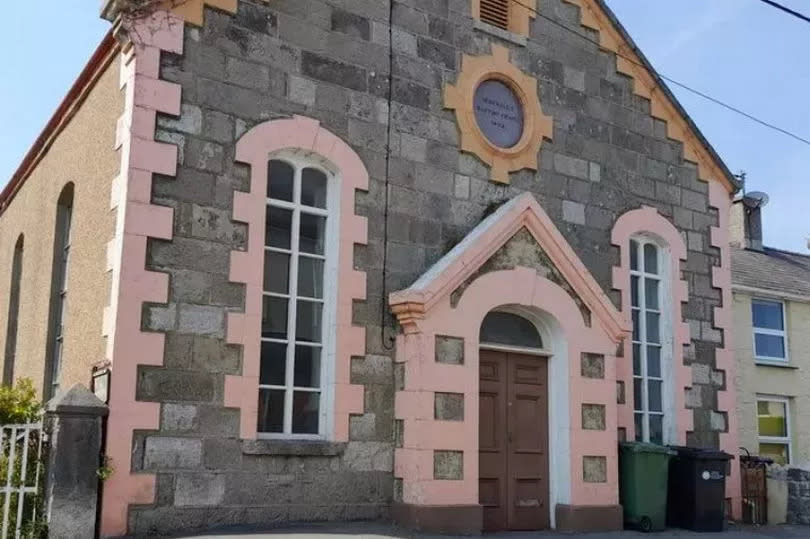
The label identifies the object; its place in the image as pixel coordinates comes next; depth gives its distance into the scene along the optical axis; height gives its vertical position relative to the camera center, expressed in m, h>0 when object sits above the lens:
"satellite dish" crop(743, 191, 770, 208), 25.64 +6.39
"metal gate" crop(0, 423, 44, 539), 9.21 -0.42
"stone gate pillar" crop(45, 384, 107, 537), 9.26 -0.27
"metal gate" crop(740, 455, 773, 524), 15.20 -0.60
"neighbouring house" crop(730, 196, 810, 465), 20.08 +1.78
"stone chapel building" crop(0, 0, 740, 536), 10.38 +2.03
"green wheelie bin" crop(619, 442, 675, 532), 12.98 -0.46
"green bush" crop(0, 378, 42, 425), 10.24 +0.30
